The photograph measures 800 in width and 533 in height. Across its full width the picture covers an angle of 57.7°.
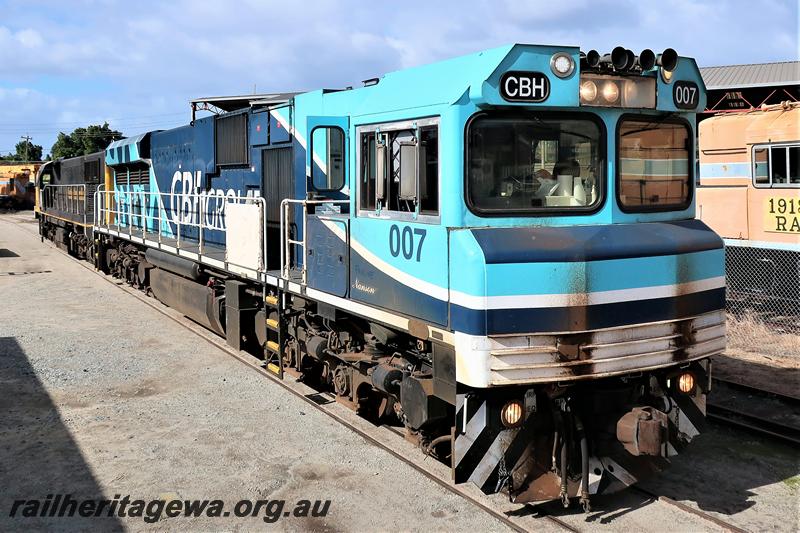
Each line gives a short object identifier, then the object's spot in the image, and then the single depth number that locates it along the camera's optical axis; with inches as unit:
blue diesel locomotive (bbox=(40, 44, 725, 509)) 207.3
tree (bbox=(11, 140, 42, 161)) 3944.9
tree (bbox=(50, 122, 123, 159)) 3019.2
